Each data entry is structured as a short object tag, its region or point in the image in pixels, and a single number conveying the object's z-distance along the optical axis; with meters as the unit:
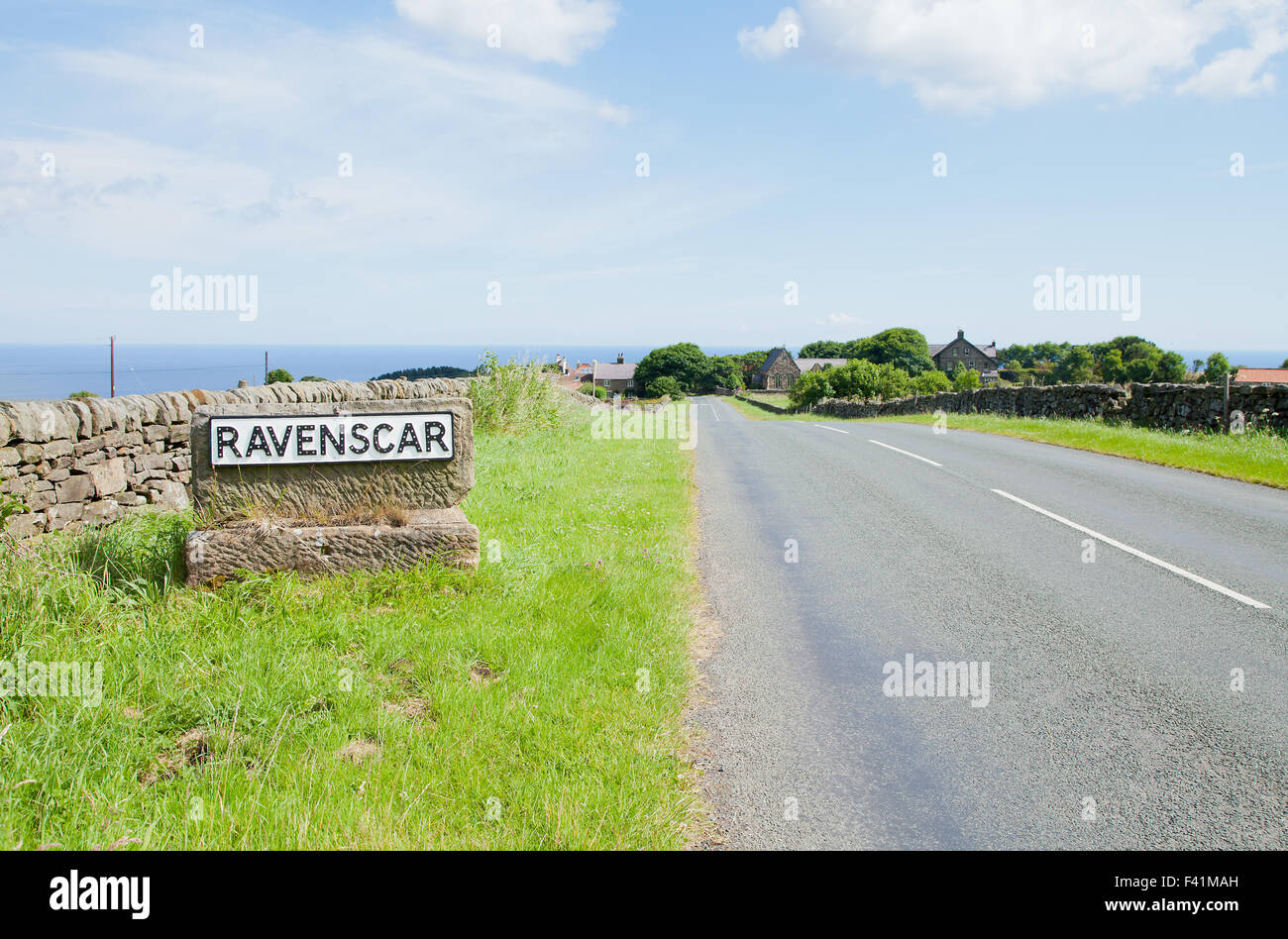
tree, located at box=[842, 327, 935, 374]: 138.50
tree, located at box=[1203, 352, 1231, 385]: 91.00
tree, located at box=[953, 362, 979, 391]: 122.06
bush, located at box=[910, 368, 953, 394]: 95.62
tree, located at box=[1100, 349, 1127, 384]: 127.94
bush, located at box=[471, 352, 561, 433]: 17.06
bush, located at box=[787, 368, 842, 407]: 76.31
